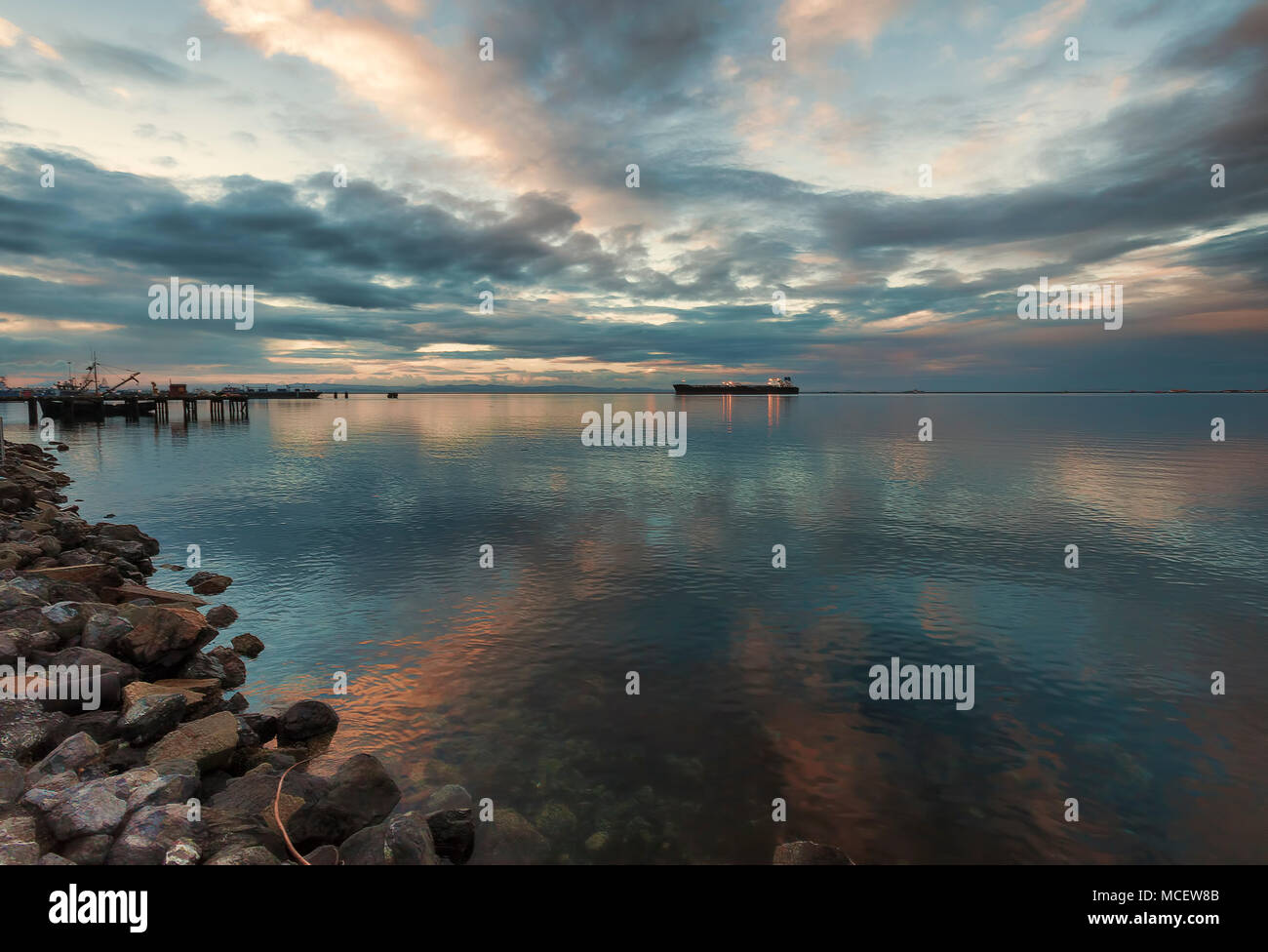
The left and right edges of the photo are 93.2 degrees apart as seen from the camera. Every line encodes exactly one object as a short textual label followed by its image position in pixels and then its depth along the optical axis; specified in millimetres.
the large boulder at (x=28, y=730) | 11219
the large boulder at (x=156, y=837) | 8297
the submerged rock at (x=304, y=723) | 13656
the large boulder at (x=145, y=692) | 13062
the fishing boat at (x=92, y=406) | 141812
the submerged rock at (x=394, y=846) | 9021
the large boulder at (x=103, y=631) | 15188
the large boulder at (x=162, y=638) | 15211
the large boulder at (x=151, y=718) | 12234
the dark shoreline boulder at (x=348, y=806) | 9992
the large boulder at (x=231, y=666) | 16406
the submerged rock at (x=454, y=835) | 10156
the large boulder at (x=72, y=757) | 10383
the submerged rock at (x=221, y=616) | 20219
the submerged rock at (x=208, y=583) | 23812
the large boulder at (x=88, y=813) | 8500
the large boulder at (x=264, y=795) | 10250
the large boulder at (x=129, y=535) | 29219
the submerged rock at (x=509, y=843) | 10359
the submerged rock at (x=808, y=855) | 9531
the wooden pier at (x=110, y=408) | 141875
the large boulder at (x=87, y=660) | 13531
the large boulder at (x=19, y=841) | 7703
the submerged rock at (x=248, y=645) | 18219
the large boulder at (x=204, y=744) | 11383
